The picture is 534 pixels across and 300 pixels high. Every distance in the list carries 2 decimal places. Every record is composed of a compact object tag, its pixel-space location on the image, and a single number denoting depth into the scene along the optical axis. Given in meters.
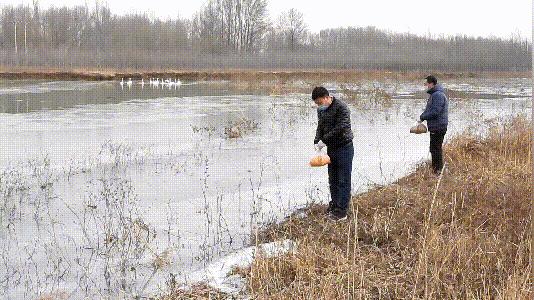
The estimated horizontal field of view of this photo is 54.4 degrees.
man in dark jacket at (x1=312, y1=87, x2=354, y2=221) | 5.91
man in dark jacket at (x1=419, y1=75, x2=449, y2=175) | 7.84
